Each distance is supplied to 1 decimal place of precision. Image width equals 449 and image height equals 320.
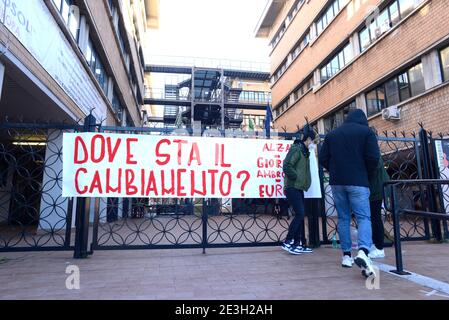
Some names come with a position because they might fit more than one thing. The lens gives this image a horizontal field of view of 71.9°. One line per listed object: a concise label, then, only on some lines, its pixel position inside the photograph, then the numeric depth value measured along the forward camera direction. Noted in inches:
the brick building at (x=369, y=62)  406.6
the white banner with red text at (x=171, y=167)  189.6
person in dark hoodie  146.5
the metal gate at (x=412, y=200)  222.2
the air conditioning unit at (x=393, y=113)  467.8
